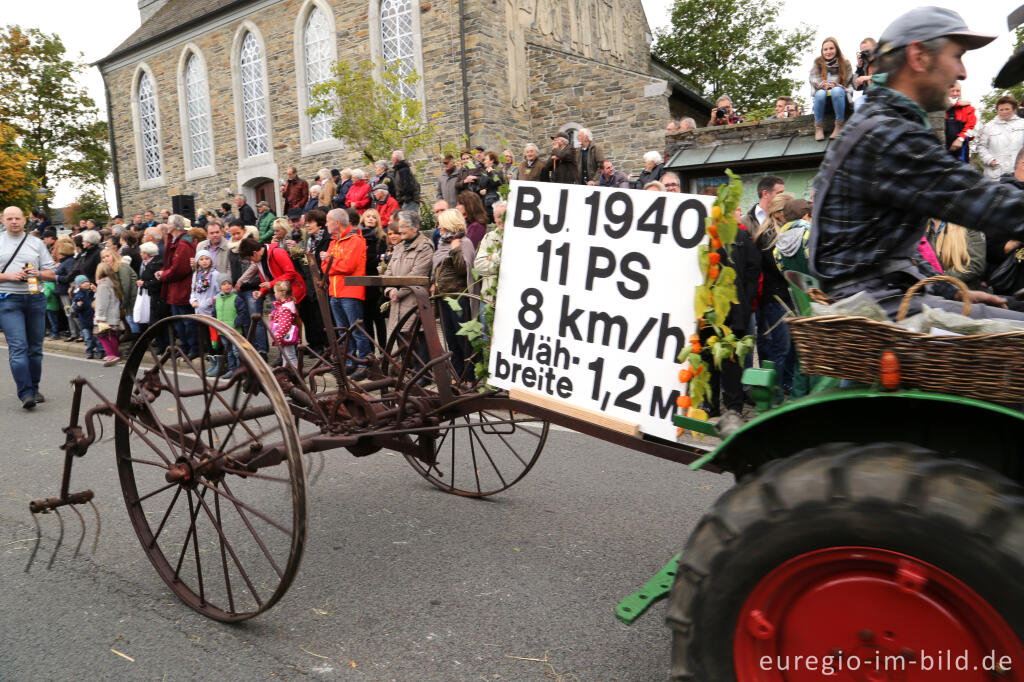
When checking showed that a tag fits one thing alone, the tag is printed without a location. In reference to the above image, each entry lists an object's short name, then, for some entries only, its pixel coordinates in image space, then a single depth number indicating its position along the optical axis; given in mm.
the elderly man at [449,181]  12852
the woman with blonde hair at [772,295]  6867
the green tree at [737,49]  34844
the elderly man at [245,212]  17578
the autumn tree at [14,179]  25844
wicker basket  1762
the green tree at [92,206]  42281
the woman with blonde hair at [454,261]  7438
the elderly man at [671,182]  7965
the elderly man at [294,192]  16953
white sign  2592
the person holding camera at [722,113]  15023
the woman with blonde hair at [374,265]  9617
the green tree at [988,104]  21281
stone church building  19109
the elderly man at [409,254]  8094
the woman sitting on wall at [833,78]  10750
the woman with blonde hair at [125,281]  11938
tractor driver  2029
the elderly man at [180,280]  11016
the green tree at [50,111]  37188
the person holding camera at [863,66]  10453
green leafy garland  2416
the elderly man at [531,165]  11375
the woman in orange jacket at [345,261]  8859
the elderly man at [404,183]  13141
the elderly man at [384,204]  11727
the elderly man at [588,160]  11086
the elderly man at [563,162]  11141
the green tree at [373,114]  16234
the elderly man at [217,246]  10695
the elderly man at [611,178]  9867
